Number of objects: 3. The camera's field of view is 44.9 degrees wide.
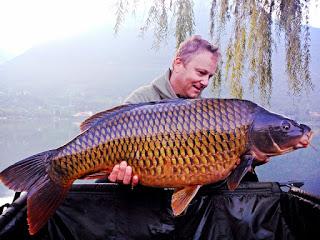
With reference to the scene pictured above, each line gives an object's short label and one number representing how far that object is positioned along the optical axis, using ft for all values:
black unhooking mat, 5.58
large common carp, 4.53
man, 7.13
